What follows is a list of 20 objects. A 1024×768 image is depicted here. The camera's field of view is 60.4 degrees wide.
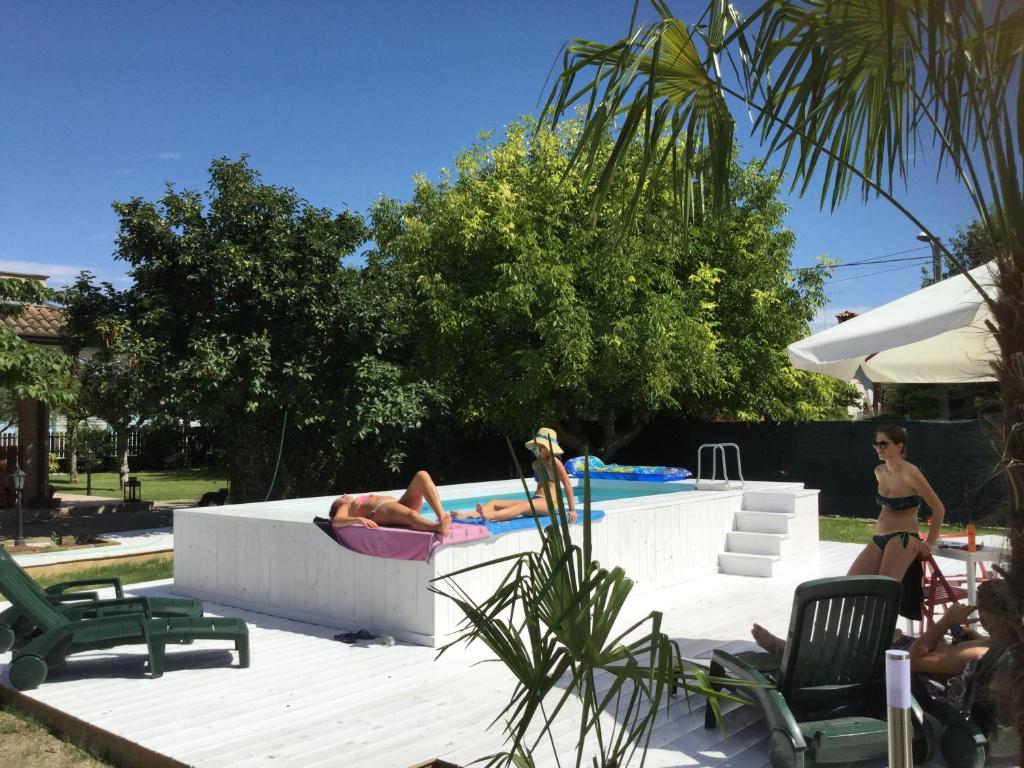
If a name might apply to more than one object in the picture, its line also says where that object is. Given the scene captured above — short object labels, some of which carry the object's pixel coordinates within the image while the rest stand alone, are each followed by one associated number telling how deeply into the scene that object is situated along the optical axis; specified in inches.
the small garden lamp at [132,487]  652.1
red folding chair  224.2
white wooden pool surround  254.2
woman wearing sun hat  265.7
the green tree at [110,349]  506.3
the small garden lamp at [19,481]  482.7
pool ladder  387.9
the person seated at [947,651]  156.3
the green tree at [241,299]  517.0
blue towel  266.5
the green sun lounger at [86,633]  203.2
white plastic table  219.9
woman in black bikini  206.5
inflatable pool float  464.1
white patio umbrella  186.4
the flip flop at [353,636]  251.6
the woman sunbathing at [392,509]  261.3
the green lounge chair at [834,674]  144.6
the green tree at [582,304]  570.3
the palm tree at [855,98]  100.0
